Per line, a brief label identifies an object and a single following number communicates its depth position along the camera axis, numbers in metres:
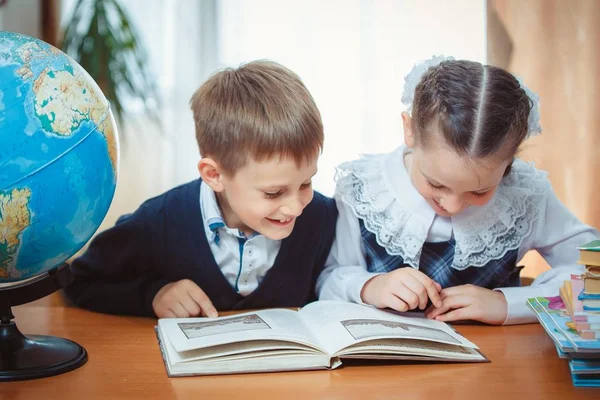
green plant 2.38
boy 1.35
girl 1.32
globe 1.14
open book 1.19
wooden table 1.14
